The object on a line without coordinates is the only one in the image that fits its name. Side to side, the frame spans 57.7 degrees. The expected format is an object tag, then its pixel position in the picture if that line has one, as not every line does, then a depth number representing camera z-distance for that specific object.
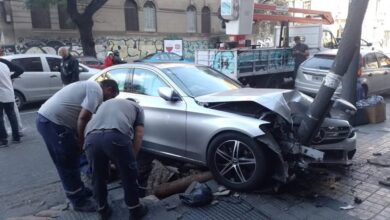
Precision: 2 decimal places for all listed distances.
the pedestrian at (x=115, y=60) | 12.79
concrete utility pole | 3.78
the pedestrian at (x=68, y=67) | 8.41
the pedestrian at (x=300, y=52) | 11.97
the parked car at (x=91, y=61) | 14.72
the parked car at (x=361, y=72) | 8.97
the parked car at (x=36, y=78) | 9.67
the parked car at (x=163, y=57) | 18.24
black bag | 3.86
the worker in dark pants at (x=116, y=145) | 3.26
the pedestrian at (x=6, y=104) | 6.43
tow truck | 9.33
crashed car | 3.95
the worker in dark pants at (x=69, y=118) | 3.63
